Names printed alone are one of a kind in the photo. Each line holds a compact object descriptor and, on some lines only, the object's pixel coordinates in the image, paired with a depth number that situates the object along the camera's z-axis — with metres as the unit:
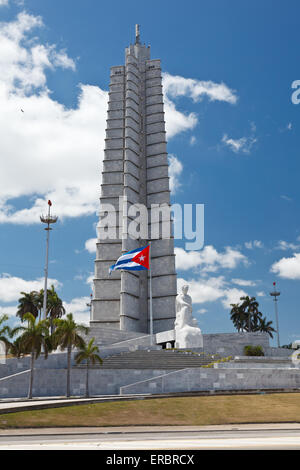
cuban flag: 43.69
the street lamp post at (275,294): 74.46
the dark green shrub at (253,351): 39.09
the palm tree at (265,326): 73.69
